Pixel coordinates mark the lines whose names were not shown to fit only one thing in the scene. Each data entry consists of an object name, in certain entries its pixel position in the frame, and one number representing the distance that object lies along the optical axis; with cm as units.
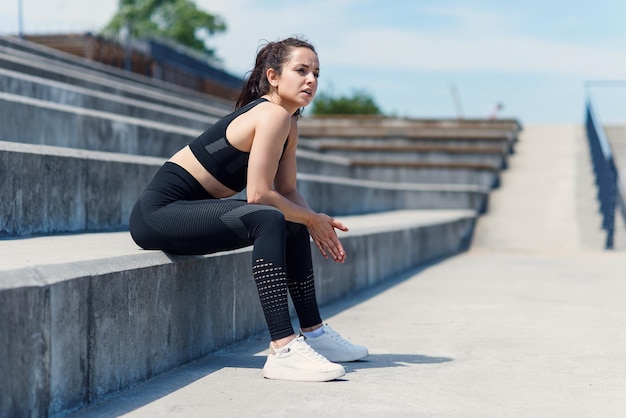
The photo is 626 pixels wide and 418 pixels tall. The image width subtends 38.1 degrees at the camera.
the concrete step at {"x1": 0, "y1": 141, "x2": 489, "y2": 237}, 431
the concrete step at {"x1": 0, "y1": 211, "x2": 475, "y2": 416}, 252
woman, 344
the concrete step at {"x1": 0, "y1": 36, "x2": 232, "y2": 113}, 1053
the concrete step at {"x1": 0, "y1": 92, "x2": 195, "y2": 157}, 566
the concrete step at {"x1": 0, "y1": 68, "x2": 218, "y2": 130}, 699
